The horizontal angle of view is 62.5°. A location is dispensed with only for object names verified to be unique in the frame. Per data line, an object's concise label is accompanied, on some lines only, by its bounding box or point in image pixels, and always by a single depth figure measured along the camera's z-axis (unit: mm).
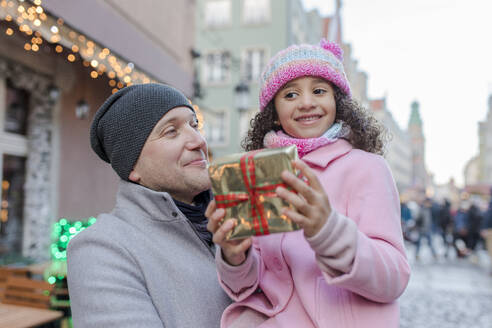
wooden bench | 4000
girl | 1095
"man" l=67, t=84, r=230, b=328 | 1392
